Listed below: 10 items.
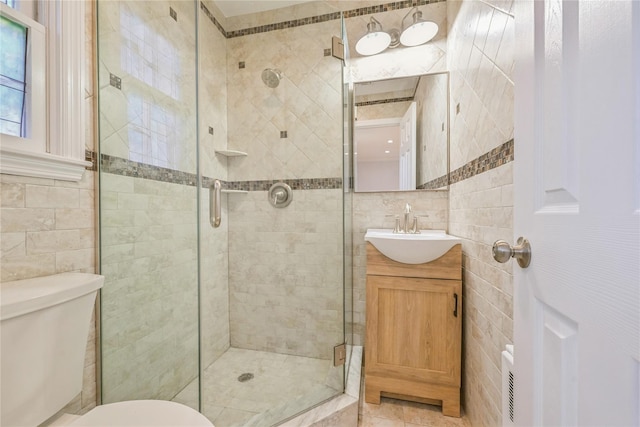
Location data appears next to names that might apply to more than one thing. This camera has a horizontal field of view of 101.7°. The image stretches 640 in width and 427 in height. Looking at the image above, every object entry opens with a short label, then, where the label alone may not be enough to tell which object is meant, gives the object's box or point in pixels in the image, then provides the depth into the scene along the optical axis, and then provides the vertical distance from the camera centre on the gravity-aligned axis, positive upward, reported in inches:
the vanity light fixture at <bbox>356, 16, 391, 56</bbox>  71.1 +47.3
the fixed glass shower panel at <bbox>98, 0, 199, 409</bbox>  45.5 +2.3
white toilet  28.4 -17.7
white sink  53.8 -7.6
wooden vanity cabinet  55.1 -25.9
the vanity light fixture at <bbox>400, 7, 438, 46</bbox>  68.4 +48.0
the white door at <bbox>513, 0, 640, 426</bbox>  12.3 +0.0
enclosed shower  47.7 +0.3
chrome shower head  75.9 +39.5
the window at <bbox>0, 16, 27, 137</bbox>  33.9 +18.2
